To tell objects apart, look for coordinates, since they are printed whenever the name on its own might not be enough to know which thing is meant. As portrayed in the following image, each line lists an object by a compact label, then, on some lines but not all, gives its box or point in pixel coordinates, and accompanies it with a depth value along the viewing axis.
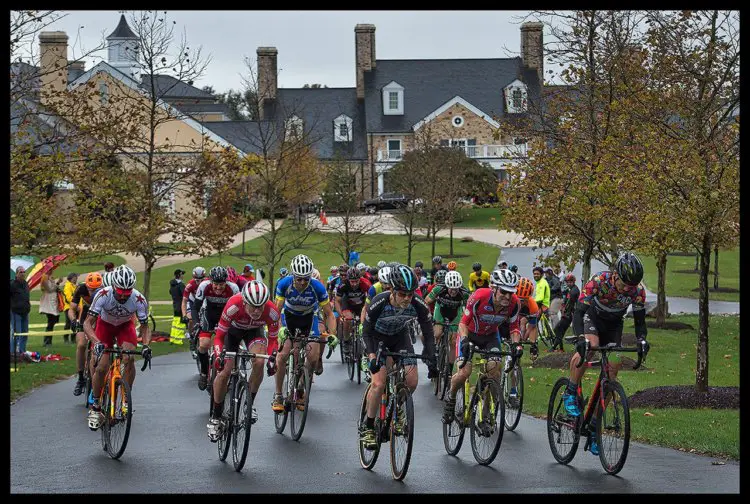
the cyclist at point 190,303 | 18.05
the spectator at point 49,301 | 27.02
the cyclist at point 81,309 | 16.23
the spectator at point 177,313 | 26.75
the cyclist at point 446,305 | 17.27
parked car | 69.31
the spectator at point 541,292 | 25.41
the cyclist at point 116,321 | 12.70
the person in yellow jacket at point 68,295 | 25.97
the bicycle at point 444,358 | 16.81
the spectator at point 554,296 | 28.53
